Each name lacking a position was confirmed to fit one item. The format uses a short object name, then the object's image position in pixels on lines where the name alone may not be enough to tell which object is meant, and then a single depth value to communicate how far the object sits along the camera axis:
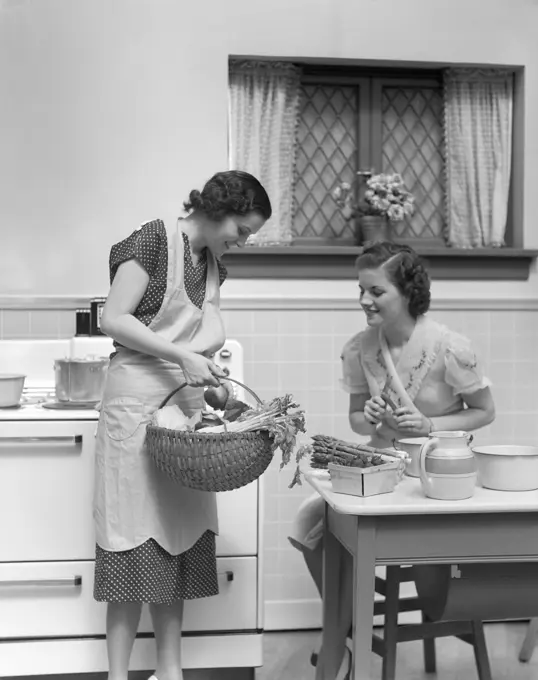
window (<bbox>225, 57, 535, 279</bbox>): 3.64
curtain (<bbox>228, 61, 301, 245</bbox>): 3.60
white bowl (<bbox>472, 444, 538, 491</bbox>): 1.94
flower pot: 3.58
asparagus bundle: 1.99
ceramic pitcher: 1.88
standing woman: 2.19
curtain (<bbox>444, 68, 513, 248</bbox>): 3.71
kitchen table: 1.83
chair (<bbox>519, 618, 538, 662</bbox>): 3.04
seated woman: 2.57
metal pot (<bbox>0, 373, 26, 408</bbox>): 2.75
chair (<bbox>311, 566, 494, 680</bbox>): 2.46
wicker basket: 1.92
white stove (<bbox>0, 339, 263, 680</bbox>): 2.64
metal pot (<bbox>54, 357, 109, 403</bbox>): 2.78
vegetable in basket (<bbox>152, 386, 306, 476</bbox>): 1.96
